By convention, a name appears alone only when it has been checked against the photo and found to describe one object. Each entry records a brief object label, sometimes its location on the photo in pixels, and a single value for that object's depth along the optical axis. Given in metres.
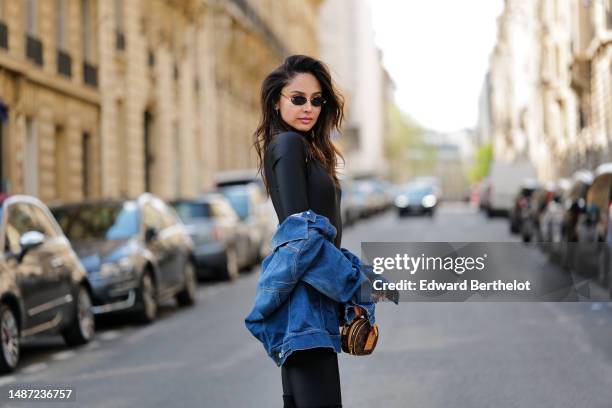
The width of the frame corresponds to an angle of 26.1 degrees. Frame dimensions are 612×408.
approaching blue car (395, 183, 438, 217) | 59.97
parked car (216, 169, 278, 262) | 26.38
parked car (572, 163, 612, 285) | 16.48
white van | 52.25
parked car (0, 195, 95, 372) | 10.71
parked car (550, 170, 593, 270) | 19.52
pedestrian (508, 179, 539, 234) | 36.00
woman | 4.05
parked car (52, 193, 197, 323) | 14.28
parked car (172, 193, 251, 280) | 21.62
